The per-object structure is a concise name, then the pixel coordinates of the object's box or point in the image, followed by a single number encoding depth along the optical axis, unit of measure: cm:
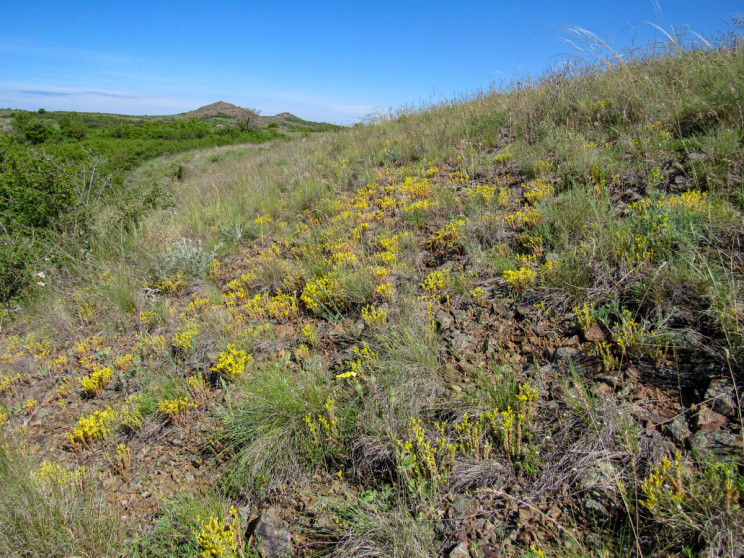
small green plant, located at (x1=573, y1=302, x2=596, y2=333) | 247
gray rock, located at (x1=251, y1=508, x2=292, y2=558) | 181
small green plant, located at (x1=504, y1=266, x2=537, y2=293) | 298
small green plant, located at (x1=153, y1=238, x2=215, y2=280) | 499
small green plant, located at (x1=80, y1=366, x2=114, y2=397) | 326
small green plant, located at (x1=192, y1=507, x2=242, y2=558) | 169
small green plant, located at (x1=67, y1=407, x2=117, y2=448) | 270
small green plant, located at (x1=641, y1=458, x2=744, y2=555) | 133
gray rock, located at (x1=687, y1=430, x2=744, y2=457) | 161
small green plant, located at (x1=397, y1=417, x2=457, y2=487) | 187
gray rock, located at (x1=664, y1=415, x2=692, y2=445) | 177
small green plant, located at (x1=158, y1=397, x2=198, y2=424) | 278
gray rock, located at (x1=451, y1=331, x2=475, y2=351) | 270
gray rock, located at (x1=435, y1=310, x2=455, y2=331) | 293
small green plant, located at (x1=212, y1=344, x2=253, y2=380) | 292
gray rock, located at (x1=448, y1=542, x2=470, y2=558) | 162
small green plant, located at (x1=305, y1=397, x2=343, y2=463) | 220
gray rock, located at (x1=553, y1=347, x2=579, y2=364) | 236
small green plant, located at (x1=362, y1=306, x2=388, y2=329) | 308
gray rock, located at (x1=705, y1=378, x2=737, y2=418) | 178
